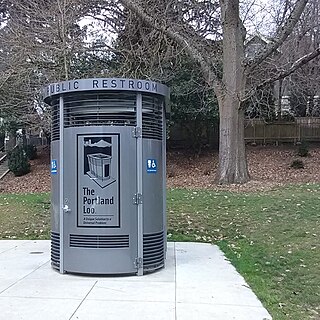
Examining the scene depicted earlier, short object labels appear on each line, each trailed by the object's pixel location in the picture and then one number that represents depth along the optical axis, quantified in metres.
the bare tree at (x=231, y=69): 18.19
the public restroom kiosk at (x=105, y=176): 6.55
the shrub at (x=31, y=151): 28.54
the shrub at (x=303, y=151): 26.67
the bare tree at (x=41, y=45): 19.42
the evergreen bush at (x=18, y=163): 26.47
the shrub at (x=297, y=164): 24.16
